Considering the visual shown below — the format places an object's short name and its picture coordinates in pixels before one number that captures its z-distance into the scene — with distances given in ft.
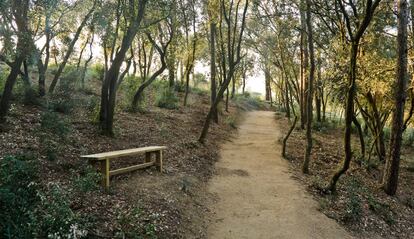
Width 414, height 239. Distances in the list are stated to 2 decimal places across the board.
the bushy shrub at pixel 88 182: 17.02
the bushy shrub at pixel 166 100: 54.19
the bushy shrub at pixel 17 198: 12.54
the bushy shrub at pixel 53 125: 25.23
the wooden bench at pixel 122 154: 19.76
